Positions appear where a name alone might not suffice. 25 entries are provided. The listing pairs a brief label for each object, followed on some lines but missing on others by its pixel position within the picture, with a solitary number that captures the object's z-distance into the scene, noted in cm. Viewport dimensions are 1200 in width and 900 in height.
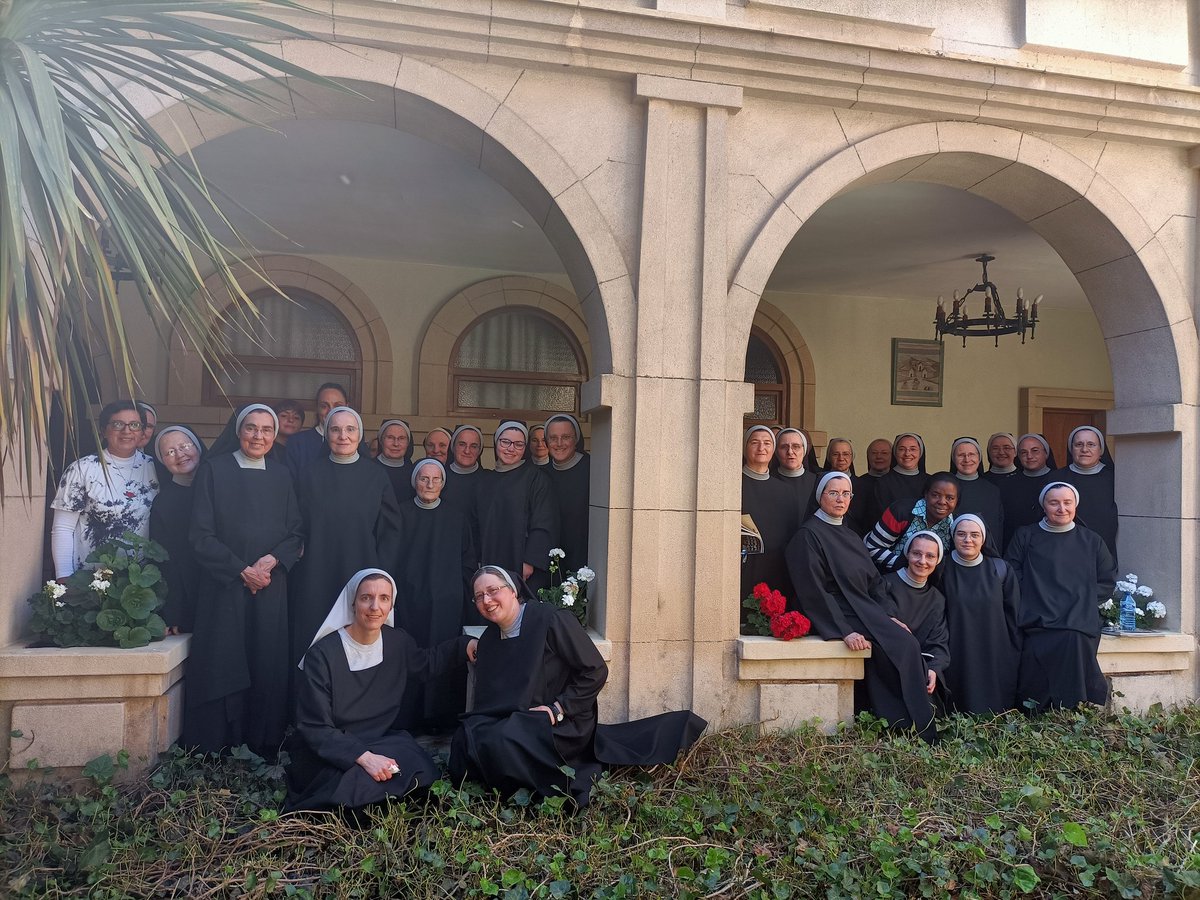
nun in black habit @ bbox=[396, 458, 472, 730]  522
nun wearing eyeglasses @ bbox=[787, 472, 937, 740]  502
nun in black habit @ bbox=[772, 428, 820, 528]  566
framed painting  1010
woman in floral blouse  445
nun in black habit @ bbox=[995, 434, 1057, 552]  649
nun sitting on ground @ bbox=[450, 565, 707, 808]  406
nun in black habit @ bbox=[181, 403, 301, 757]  453
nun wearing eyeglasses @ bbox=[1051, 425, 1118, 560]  606
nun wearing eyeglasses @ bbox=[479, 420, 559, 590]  538
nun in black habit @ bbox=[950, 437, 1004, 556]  637
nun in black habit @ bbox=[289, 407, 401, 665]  492
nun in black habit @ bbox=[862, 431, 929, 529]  686
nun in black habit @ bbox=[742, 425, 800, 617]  548
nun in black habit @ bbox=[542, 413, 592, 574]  567
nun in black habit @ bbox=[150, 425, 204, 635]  469
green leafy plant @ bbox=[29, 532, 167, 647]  423
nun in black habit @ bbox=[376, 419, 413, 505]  574
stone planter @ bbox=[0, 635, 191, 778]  410
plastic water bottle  561
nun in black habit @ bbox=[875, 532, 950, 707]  526
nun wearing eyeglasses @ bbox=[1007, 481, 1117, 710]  534
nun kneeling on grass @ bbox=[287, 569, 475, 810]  389
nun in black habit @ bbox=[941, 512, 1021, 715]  537
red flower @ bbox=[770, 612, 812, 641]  498
